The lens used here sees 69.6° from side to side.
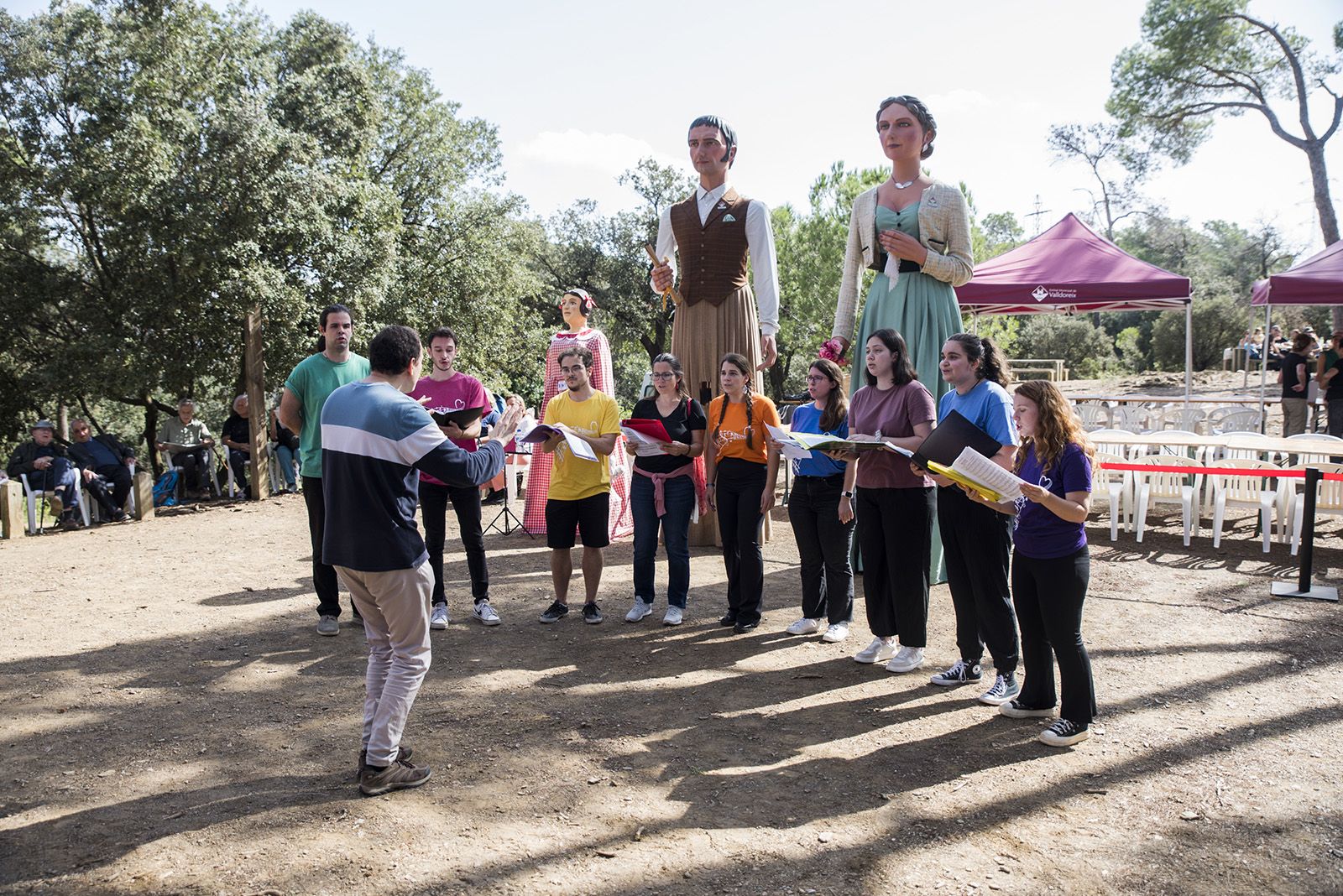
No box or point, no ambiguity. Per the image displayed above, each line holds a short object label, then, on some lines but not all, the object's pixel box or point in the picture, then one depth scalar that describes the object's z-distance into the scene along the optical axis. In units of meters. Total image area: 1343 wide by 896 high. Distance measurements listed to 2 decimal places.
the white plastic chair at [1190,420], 13.31
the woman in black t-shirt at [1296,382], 13.34
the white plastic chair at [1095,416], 14.61
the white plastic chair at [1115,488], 8.97
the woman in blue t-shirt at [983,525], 4.55
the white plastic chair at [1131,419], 13.76
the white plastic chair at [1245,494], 8.20
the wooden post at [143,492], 11.55
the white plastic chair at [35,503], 10.64
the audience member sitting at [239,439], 13.10
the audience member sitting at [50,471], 10.98
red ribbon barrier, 8.05
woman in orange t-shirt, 5.89
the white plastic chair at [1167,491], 8.70
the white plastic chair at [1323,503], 8.17
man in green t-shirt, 5.61
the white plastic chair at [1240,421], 12.80
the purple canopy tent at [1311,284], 11.11
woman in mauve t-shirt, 4.92
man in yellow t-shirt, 5.91
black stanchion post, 6.48
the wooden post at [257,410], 13.02
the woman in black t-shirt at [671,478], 5.99
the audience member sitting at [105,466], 11.34
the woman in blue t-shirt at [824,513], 5.51
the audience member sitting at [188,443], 13.20
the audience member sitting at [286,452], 13.70
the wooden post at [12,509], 10.03
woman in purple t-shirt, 3.93
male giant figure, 7.25
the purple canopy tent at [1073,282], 11.60
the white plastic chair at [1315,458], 9.27
